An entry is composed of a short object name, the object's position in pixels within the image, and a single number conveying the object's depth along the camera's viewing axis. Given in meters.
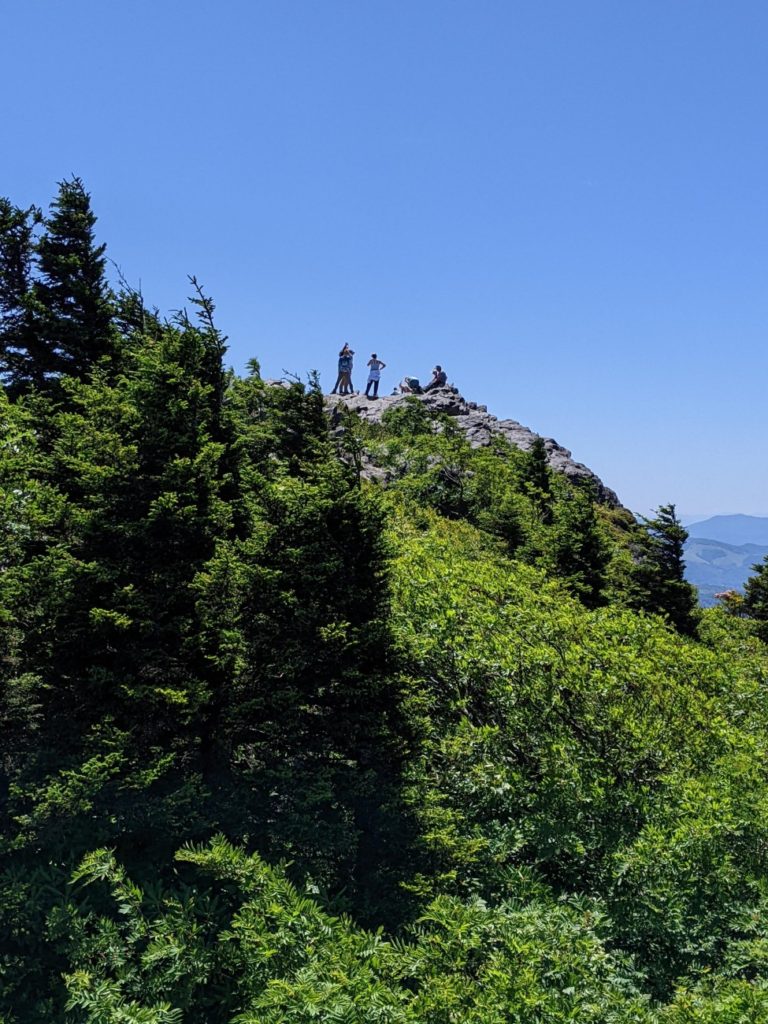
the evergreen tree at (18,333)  16.97
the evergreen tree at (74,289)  17.05
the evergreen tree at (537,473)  28.86
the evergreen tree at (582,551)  21.12
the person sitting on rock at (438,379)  49.88
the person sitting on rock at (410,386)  48.72
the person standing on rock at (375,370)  44.62
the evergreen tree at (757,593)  33.91
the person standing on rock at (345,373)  44.09
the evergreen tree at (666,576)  21.58
